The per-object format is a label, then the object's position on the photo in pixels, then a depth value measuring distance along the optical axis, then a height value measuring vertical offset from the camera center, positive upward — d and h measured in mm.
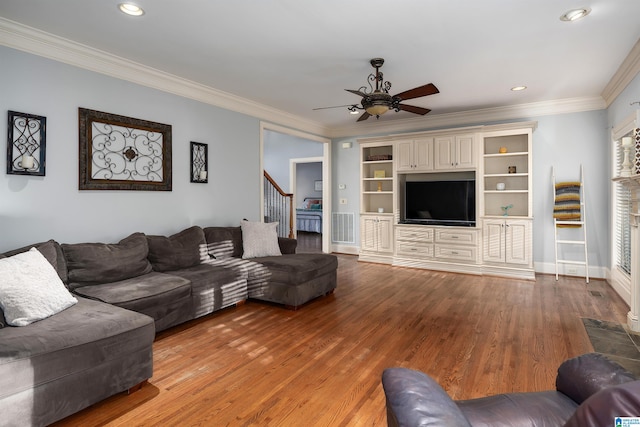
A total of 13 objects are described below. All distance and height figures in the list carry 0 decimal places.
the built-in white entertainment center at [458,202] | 5543 +180
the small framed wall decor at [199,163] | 4570 +661
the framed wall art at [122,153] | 3494 +649
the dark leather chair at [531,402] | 725 -587
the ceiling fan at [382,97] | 3504 +1170
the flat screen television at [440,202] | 5922 +183
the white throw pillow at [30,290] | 2203 -494
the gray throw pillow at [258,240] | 4535 -337
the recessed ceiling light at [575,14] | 2758 +1559
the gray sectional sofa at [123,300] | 1872 -698
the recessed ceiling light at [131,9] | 2676 +1562
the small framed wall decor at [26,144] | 2980 +605
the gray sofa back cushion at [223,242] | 4371 -350
